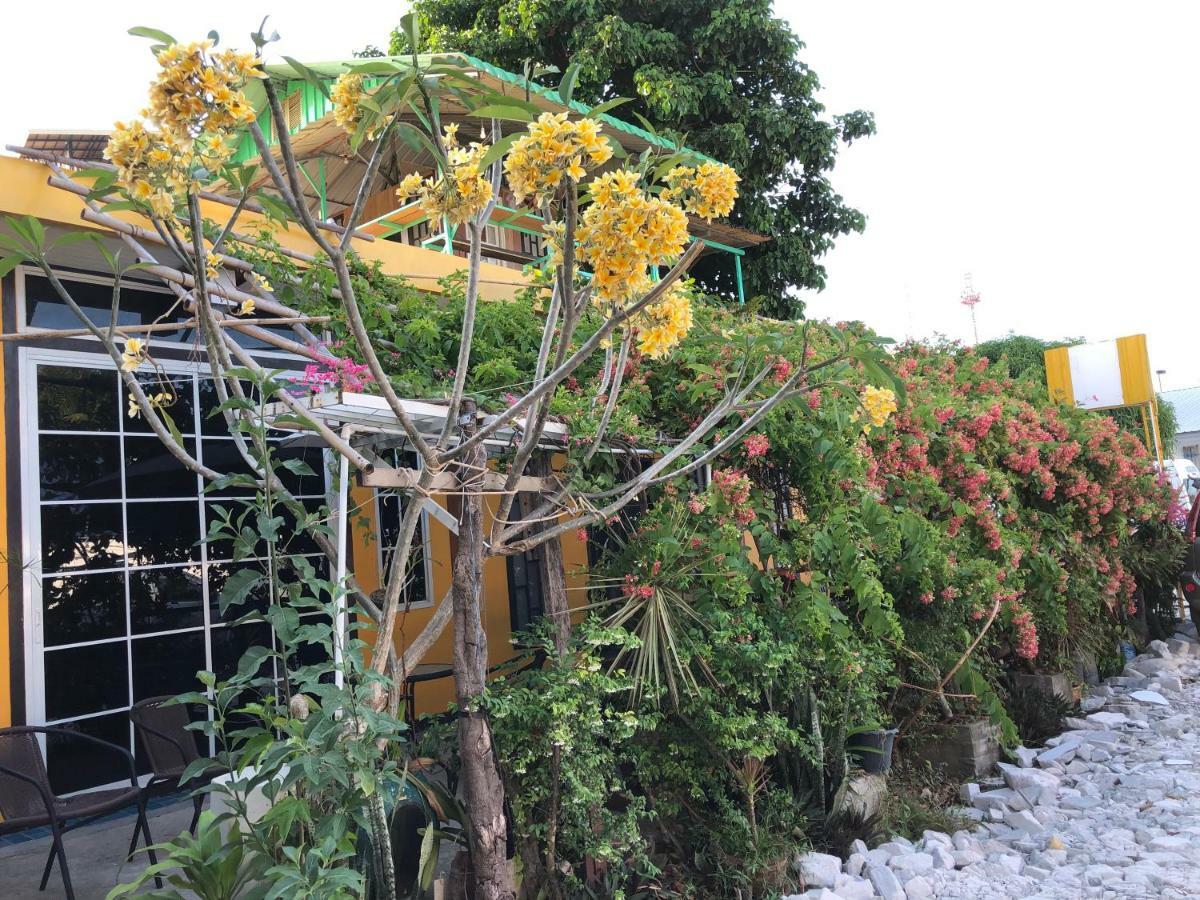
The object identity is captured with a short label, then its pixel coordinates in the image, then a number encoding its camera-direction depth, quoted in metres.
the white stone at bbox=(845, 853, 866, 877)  4.09
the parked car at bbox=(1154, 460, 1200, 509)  22.81
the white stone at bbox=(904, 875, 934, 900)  3.95
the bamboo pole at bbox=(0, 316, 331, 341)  3.67
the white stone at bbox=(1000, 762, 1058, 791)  5.31
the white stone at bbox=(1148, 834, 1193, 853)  4.44
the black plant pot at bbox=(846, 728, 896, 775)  4.68
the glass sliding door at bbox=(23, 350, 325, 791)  4.92
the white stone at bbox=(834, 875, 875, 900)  3.83
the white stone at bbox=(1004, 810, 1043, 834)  4.78
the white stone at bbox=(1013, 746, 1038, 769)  5.80
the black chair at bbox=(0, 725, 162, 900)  3.48
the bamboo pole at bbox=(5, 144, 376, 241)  4.26
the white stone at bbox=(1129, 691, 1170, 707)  7.27
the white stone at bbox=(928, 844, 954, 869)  4.25
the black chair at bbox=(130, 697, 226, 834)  3.92
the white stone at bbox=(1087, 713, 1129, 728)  6.62
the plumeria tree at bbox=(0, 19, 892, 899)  2.24
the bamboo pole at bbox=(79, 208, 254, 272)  3.98
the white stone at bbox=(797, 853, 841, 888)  3.89
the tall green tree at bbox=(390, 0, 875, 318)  12.85
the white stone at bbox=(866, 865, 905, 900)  3.89
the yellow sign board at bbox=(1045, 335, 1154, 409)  10.70
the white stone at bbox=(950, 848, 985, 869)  4.34
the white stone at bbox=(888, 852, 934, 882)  4.12
